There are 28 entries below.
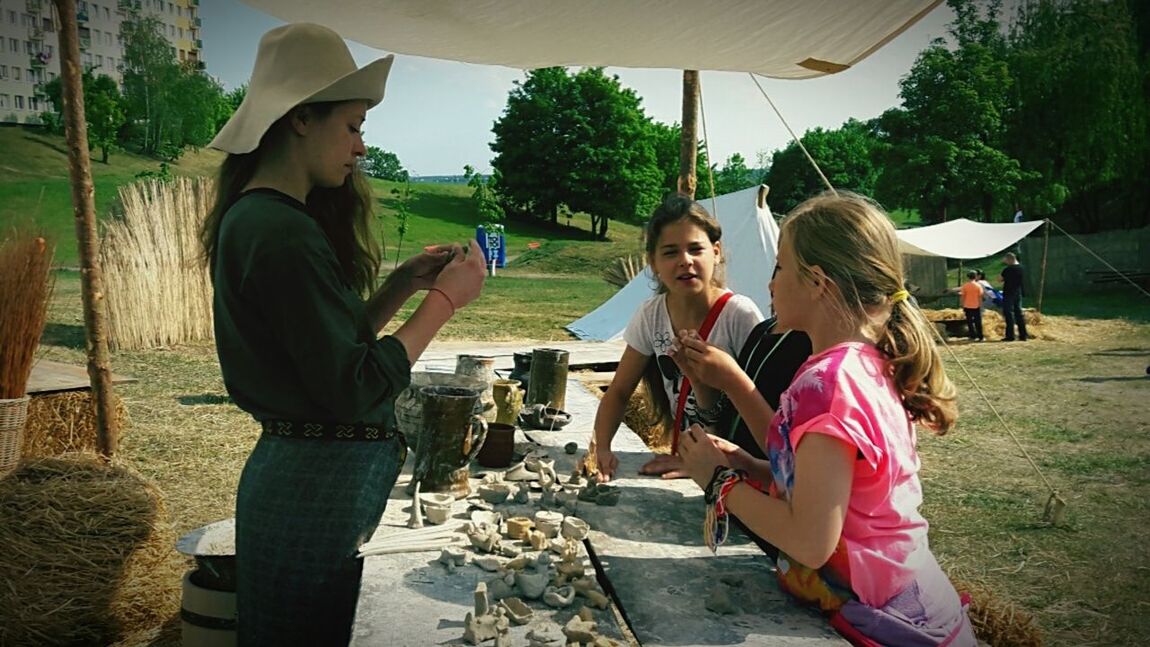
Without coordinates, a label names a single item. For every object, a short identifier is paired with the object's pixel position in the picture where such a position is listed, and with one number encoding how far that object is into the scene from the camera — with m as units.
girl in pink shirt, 1.31
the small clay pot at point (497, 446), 2.58
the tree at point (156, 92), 41.66
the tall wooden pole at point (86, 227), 3.74
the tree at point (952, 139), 30.45
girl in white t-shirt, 2.61
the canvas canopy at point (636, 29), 3.31
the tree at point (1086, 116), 27.41
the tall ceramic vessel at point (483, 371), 2.76
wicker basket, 3.63
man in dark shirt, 13.35
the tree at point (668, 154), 59.28
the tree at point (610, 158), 44.94
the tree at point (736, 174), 70.16
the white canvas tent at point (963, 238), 15.16
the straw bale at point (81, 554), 2.74
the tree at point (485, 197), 27.76
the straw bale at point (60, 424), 4.73
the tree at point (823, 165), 56.69
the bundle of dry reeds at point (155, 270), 8.99
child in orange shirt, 13.46
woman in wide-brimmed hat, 1.36
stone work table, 1.46
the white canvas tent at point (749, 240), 8.92
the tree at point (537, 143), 45.41
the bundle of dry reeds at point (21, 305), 3.71
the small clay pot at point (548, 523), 1.92
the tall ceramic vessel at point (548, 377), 3.23
